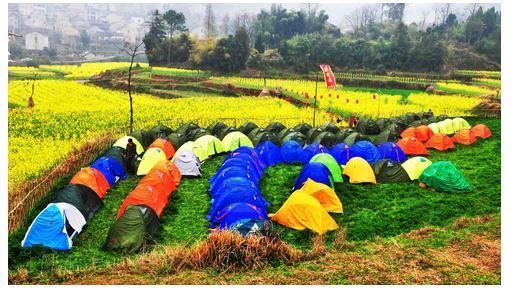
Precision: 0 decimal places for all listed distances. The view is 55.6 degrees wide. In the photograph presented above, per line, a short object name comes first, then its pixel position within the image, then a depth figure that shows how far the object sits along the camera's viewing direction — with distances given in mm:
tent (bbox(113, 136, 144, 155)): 18359
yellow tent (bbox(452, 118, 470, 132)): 23344
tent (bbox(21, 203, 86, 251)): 10852
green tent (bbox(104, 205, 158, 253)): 10930
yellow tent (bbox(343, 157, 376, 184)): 16156
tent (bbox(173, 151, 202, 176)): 16438
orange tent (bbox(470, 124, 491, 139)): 22469
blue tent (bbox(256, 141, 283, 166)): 18342
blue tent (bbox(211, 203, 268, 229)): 11586
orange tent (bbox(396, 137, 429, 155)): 19984
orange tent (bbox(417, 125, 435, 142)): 21859
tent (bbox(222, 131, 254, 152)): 19656
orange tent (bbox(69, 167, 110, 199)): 13742
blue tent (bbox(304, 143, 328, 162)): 18414
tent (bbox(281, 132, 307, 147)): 19688
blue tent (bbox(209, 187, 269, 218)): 12664
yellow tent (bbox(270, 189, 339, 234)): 12195
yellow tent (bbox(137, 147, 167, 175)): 16625
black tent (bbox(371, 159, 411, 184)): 16297
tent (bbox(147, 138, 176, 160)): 18609
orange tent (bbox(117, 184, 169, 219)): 12656
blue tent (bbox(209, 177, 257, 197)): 13352
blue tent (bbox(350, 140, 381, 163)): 18281
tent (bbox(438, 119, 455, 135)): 22891
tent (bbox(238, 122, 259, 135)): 21727
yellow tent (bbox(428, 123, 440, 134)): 22719
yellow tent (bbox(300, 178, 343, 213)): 13570
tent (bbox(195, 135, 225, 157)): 18812
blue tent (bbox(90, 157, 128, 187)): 15180
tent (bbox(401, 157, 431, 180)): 16375
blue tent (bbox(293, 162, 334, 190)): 14711
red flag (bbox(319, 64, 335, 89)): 24794
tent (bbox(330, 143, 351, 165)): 18219
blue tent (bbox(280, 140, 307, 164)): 18547
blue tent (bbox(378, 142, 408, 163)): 18531
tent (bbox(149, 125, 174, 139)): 20453
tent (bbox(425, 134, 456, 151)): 20938
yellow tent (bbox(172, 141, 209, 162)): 18234
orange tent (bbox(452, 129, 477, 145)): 21692
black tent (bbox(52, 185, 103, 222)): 12414
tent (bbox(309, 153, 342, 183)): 16203
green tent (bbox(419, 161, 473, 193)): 15312
